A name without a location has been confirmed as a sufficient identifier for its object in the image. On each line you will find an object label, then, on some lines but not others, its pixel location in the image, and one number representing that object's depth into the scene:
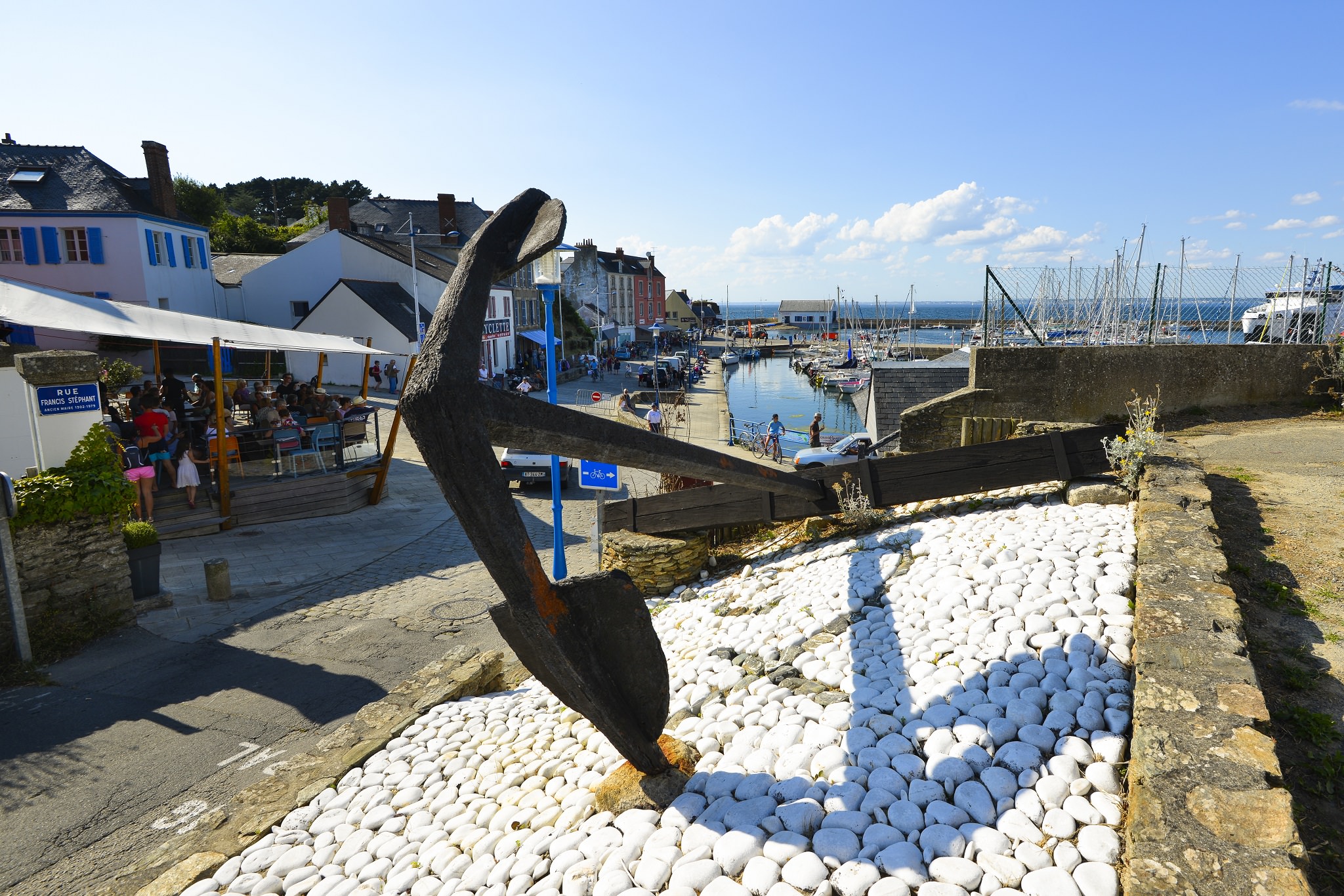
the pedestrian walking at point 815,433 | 23.23
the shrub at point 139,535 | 8.90
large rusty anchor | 2.88
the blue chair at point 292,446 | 13.69
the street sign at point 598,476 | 9.00
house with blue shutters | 27.33
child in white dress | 12.11
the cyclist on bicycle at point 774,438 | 24.67
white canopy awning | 9.74
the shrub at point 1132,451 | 6.05
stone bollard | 9.23
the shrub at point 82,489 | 7.76
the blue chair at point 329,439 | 14.30
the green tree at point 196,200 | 45.28
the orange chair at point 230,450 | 12.86
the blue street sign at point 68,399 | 8.20
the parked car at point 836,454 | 18.78
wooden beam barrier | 6.43
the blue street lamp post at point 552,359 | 9.29
